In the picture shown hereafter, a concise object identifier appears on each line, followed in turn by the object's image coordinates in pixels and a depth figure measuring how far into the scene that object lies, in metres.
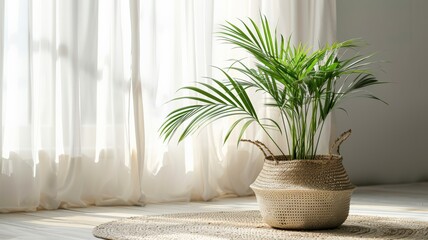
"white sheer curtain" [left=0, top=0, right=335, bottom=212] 3.88
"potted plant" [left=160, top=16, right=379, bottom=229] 3.04
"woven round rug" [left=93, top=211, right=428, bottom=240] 2.94
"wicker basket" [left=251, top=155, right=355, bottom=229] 3.03
